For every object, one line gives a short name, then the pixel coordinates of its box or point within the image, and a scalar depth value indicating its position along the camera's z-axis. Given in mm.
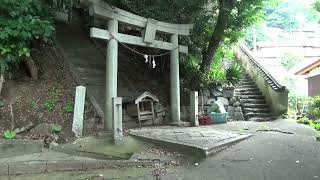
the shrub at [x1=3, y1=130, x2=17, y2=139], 4441
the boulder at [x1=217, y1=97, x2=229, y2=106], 8216
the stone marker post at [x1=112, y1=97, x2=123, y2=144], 4765
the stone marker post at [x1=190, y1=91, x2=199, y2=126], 6701
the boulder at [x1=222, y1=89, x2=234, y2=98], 8389
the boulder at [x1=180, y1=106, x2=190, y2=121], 7235
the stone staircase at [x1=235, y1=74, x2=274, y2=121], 8356
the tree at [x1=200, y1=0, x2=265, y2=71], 7110
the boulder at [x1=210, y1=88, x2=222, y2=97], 8080
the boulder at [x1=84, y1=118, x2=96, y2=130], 5362
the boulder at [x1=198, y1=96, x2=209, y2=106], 7889
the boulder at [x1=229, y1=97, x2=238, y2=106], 8503
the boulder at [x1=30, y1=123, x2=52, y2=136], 4834
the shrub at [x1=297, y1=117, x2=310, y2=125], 7666
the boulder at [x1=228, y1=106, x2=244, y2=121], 8338
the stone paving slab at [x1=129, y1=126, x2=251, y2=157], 4390
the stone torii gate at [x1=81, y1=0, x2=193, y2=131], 5197
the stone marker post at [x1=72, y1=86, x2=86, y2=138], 4992
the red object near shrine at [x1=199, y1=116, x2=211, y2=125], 7093
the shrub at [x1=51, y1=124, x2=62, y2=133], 4912
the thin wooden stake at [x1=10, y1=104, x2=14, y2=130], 4789
